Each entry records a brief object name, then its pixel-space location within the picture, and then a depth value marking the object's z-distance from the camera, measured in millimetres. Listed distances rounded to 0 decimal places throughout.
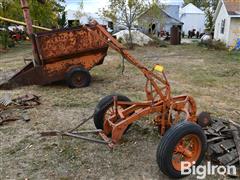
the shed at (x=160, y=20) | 17772
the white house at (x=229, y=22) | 14489
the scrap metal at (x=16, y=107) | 4491
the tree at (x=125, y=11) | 15572
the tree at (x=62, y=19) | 24838
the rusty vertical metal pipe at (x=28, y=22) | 6043
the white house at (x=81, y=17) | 29147
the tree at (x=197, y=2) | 43401
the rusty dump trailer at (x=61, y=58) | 6019
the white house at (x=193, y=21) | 31738
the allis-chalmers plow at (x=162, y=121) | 2726
